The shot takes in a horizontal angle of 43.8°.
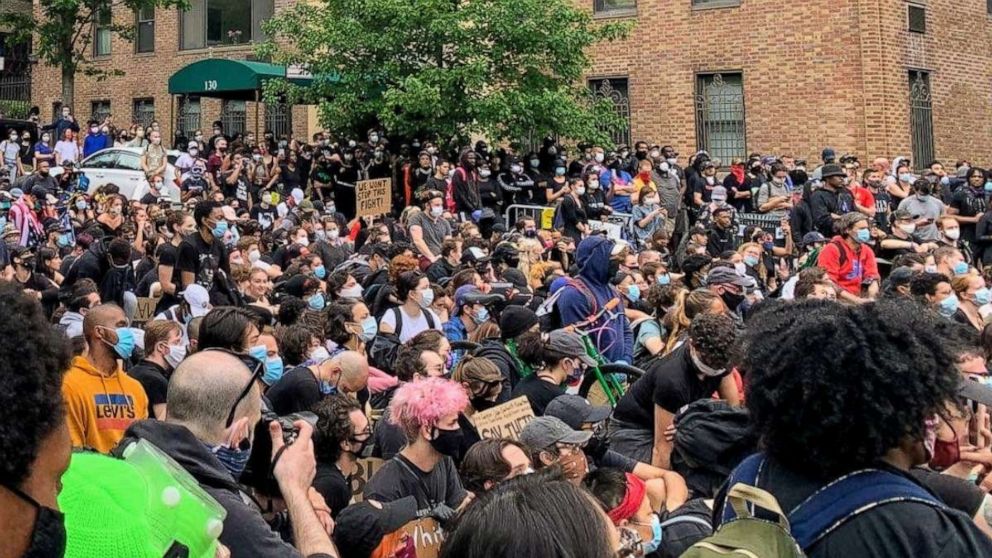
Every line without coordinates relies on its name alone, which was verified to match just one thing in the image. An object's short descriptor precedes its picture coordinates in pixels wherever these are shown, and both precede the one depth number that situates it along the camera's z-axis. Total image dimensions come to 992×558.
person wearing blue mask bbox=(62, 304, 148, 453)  6.50
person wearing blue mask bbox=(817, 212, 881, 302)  12.13
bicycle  7.81
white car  22.50
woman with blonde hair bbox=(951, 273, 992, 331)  10.03
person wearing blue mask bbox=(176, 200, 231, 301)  10.41
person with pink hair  5.18
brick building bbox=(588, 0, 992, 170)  24.38
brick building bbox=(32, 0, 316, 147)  31.77
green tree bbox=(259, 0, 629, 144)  21.83
